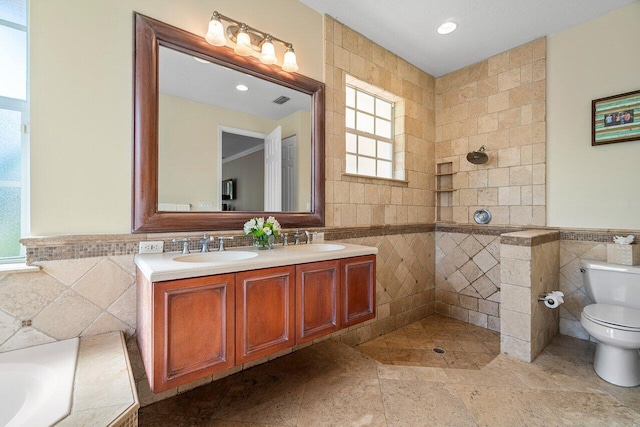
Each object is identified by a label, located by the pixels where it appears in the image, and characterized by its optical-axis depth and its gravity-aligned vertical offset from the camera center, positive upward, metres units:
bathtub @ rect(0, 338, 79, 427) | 0.87 -0.64
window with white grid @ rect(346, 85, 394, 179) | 2.64 +0.80
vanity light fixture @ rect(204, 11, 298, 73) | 1.63 +1.11
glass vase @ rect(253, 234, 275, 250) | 1.79 -0.20
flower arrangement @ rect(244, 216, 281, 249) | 1.76 -0.12
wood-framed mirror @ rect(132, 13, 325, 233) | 1.53 +0.50
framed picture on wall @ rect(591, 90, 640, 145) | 2.17 +0.78
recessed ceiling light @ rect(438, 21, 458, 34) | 2.39 +1.64
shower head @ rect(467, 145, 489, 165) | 2.87 +0.59
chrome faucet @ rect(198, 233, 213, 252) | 1.65 -0.18
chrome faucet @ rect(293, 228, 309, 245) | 2.06 -0.18
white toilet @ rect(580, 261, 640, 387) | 1.72 -0.69
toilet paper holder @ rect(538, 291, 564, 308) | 2.13 -0.67
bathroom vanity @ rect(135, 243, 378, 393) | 1.15 -0.46
